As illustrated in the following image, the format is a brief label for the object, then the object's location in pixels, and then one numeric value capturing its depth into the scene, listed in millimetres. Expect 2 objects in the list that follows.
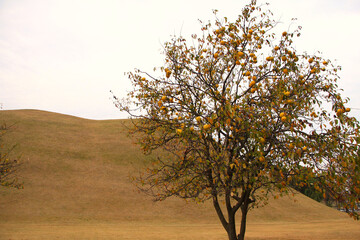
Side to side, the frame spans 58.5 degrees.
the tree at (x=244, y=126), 7270
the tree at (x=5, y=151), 35356
